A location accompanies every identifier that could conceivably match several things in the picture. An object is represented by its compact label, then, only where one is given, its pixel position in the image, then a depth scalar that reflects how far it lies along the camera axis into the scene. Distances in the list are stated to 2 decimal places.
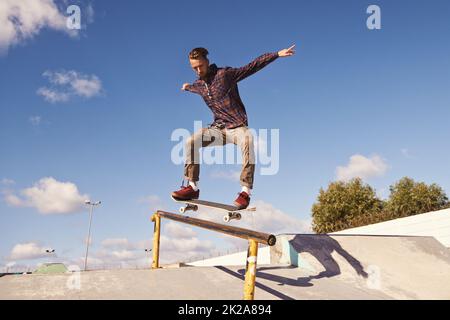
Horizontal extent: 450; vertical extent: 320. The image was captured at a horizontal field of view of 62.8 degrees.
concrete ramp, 5.67
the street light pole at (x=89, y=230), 32.00
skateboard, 5.63
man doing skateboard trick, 5.48
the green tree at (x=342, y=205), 31.68
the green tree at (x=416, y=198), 29.95
